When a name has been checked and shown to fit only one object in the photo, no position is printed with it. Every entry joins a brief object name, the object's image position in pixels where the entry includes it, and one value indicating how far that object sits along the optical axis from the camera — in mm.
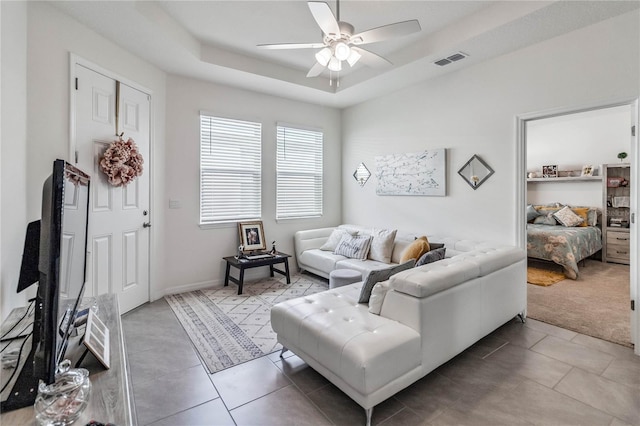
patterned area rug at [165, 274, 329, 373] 2689
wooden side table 4133
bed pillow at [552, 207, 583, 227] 5930
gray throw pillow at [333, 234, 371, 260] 4355
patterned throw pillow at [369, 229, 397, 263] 4160
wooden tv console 949
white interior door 2988
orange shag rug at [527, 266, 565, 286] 4523
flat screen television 917
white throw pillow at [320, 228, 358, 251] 4928
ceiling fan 2284
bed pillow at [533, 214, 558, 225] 6258
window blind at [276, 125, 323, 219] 5121
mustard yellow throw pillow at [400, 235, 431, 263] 3297
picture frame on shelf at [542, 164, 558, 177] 6757
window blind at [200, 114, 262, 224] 4434
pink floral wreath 3135
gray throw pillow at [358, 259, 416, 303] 2457
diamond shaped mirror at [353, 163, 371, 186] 5270
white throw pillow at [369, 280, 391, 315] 2258
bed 4699
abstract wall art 4156
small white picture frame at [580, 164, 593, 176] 6257
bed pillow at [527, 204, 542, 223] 6473
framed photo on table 4633
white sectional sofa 1835
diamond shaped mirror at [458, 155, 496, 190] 3672
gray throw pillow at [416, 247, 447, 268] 2699
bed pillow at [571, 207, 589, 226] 5977
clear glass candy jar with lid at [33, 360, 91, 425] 907
